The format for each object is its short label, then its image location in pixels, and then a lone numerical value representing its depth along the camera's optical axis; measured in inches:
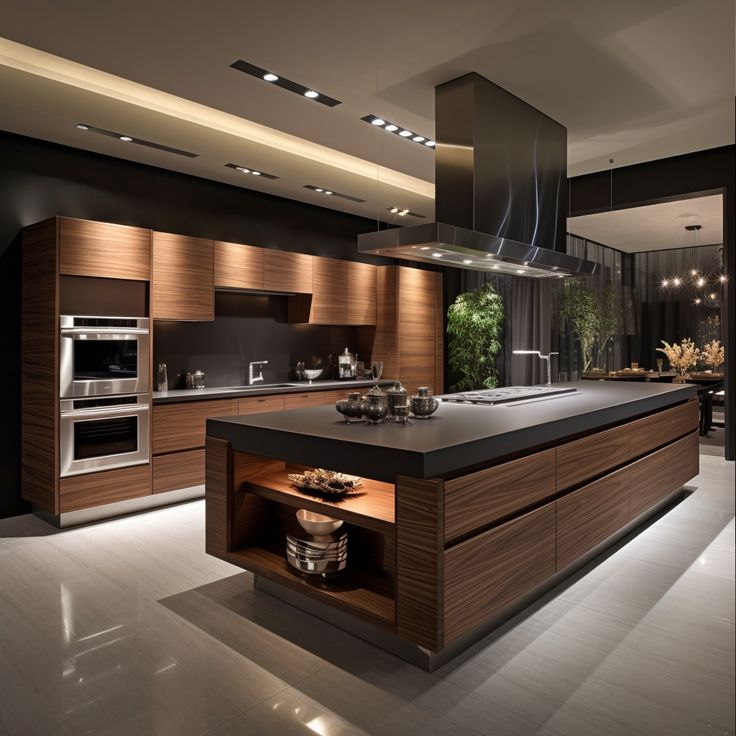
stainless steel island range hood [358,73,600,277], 137.3
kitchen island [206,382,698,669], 84.9
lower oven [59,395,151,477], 157.6
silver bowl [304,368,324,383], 244.8
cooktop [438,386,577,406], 143.7
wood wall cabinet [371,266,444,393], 264.2
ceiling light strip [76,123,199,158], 161.3
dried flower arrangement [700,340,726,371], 304.5
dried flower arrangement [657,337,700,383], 297.9
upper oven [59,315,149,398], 155.9
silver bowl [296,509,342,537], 101.7
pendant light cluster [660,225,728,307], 418.3
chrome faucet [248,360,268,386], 229.0
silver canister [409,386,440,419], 115.9
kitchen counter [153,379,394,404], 182.5
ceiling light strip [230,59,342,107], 133.3
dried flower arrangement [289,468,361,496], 102.7
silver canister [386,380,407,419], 112.1
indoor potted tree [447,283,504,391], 279.1
